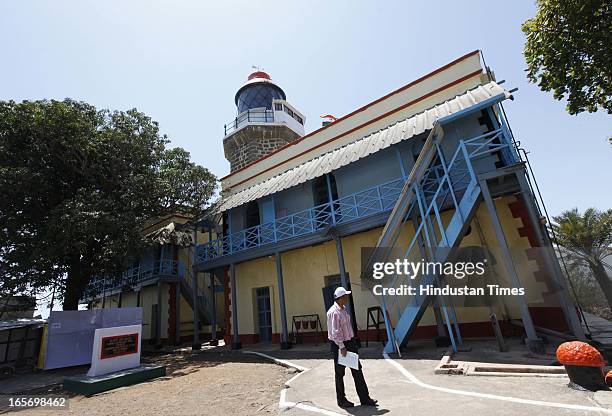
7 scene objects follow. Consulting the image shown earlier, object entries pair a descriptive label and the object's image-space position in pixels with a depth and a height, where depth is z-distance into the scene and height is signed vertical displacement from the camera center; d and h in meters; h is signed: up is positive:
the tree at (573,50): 6.48 +4.79
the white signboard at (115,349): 8.37 -0.45
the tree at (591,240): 16.35 +1.91
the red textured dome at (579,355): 3.61 -0.85
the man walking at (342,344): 4.04 -0.48
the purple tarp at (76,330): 11.72 +0.28
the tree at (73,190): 11.59 +5.76
